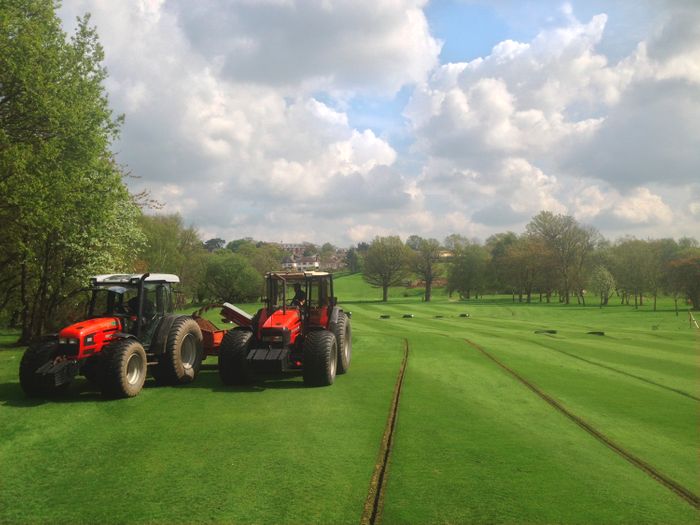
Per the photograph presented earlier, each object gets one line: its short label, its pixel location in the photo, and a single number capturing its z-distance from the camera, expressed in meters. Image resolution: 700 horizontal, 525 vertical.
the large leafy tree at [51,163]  15.25
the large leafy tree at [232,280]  62.31
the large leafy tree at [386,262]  73.44
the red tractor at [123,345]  9.15
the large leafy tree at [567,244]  67.56
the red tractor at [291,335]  10.73
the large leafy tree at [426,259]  75.38
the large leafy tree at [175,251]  52.25
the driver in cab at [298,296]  12.59
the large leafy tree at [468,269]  75.88
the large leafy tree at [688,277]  52.00
